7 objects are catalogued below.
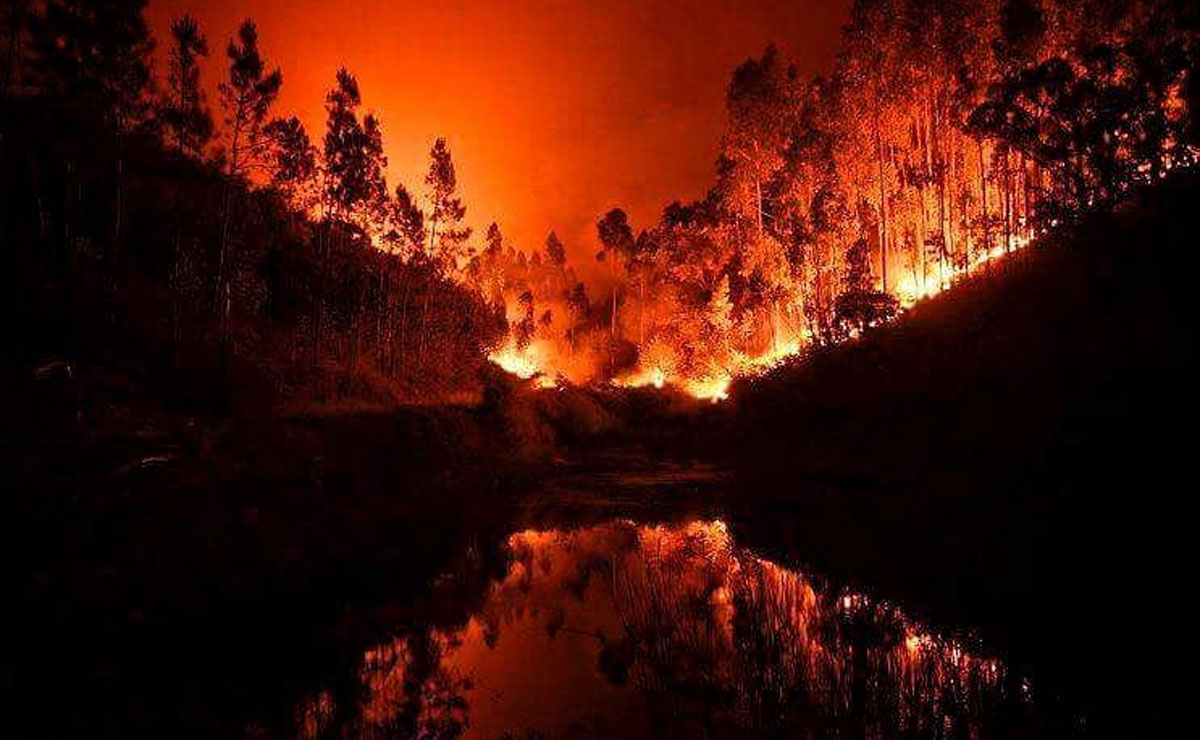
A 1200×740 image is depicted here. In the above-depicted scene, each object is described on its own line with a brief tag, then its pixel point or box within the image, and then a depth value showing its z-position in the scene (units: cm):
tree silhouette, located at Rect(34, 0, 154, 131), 1930
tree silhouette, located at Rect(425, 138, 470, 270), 4006
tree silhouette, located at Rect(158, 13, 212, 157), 2127
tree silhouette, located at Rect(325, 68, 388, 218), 3350
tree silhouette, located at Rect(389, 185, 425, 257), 3722
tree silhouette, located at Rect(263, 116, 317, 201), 3109
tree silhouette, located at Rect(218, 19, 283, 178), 2175
